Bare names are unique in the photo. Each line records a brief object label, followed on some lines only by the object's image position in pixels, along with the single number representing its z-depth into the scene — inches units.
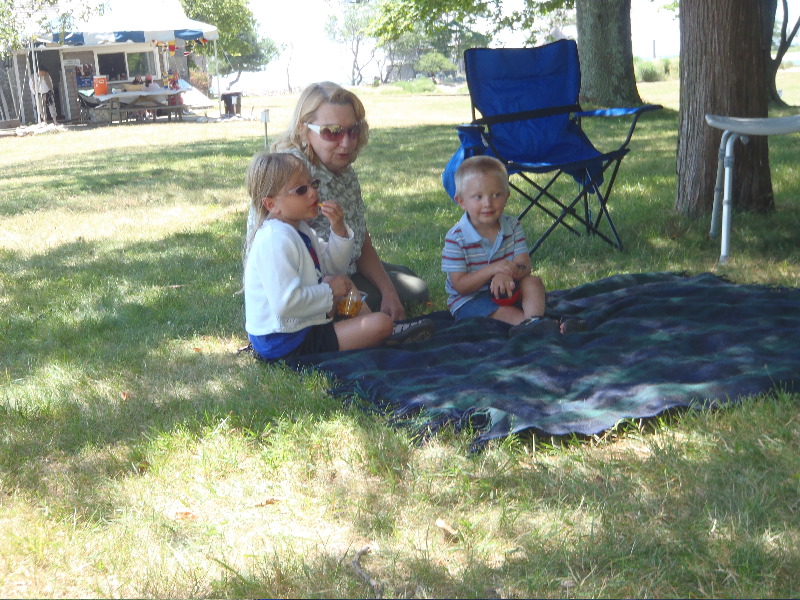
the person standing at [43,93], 784.9
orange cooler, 822.5
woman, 137.9
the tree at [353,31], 3198.8
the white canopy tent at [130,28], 735.1
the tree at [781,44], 548.3
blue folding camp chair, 201.8
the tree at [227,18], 1536.7
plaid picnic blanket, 105.8
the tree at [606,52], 512.1
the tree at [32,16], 681.6
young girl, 124.7
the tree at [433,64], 2527.1
